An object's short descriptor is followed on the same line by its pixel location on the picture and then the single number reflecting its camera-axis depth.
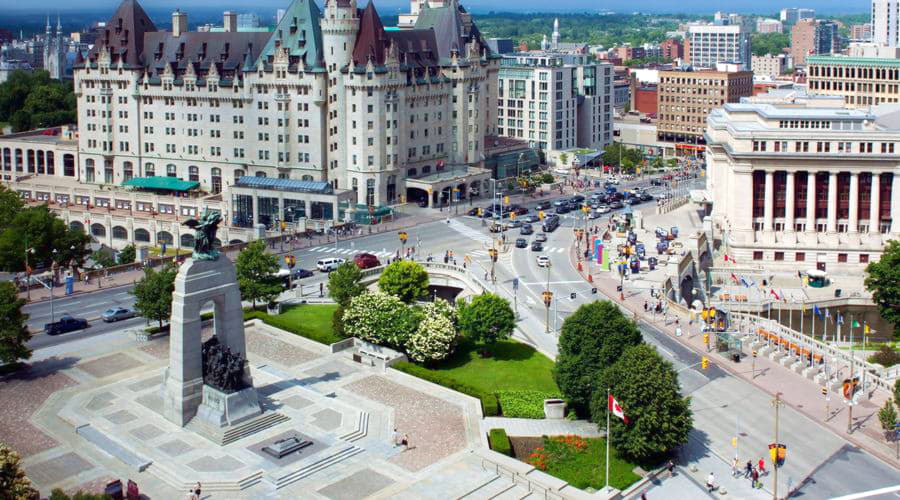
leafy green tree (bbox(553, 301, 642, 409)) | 87.38
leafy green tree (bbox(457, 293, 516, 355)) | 100.50
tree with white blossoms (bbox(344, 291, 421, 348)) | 100.38
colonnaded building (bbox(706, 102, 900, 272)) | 138.75
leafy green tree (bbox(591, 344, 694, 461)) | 79.69
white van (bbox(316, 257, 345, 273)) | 136.00
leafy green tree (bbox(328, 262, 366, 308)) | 114.38
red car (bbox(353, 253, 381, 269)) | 135.75
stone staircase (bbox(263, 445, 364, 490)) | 75.75
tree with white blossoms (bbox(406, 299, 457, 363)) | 98.44
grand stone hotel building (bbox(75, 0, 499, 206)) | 173.25
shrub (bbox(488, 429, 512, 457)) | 81.06
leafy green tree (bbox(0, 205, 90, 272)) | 134.88
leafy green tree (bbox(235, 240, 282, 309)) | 115.12
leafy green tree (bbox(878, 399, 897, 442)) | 85.50
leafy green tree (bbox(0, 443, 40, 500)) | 66.25
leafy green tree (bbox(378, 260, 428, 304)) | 116.69
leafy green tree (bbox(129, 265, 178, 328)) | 106.06
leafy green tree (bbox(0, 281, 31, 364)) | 93.50
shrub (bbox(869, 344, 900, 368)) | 106.38
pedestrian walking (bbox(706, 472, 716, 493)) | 78.31
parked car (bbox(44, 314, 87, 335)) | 109.44
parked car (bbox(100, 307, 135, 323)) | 113.94
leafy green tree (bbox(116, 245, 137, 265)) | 147.88
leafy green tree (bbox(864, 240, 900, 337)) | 118.19
